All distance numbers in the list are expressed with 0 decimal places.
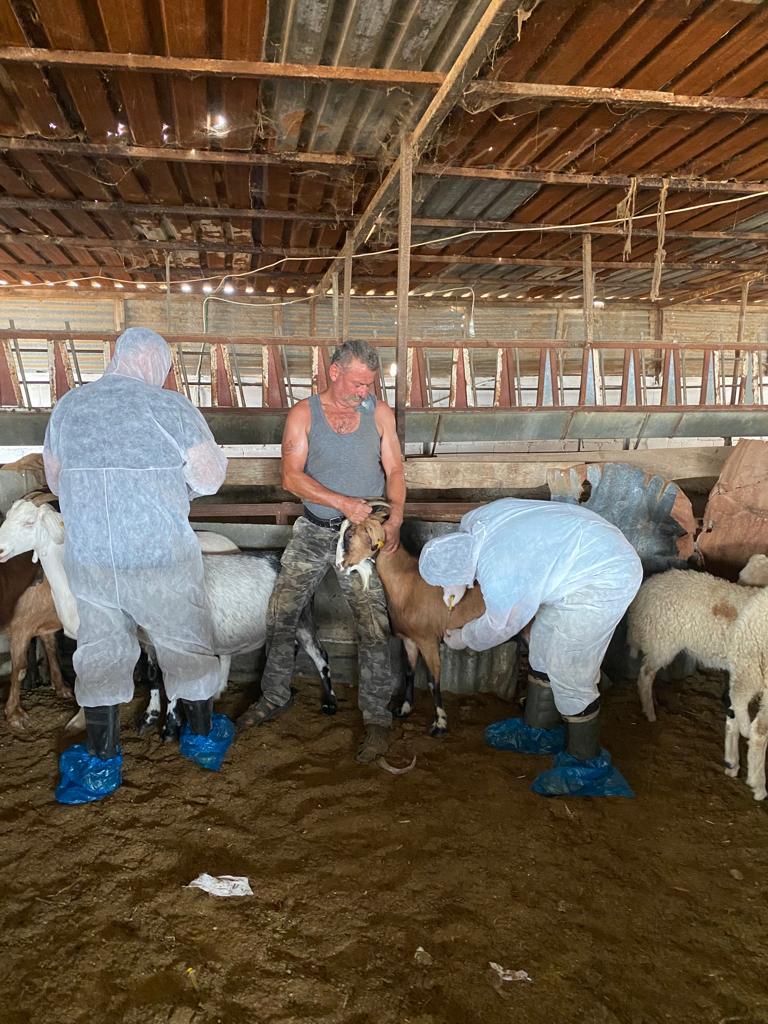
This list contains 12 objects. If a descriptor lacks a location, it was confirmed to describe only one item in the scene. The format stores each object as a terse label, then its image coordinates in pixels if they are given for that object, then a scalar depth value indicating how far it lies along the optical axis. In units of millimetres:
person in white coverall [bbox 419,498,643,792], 3123
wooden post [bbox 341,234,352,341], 7746
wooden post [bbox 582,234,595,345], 8391
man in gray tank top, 3660
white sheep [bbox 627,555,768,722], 3834
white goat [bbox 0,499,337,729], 3641
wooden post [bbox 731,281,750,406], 10698
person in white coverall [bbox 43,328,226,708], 2914
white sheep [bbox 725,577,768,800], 3348
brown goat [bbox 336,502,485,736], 3682
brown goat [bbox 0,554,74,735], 3832
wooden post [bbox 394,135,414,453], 4789
